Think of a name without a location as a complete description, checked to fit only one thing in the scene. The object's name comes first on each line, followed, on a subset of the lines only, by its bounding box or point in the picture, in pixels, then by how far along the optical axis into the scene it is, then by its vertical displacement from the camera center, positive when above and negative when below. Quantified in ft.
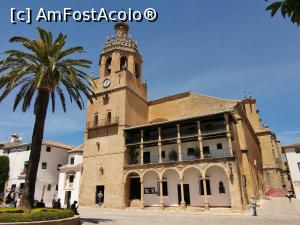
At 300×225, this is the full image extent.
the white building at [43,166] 123.93 +16.94
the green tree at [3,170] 127.98 +15.03
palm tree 51.16 +25.66
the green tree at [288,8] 9.03 +6.55
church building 85.87 +19.13
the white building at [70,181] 113.29 +8.42
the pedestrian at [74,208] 57.30 -1.82
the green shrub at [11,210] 42.57 -1.55
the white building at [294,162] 115.55 +15.72
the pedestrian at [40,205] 57.21 -1.04
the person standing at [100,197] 97.19 +0.87
